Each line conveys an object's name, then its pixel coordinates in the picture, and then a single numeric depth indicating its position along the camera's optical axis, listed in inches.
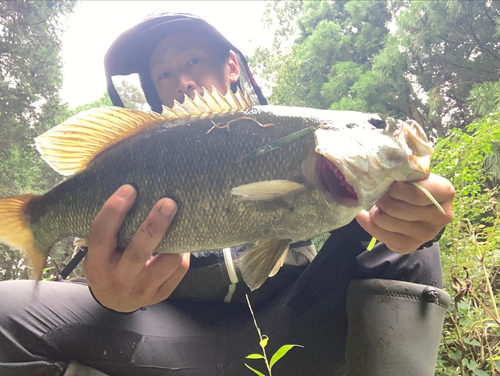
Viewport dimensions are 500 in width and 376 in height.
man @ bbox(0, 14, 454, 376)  12.3
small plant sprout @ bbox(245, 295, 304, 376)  11.2
